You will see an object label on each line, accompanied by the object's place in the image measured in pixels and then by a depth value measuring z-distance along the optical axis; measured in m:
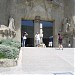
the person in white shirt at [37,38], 24.77
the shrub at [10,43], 17.66
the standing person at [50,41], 30.43
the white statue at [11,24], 27.68
